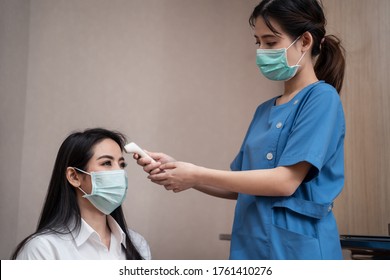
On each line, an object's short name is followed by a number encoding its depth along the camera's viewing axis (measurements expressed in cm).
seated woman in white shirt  173
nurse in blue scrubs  128
